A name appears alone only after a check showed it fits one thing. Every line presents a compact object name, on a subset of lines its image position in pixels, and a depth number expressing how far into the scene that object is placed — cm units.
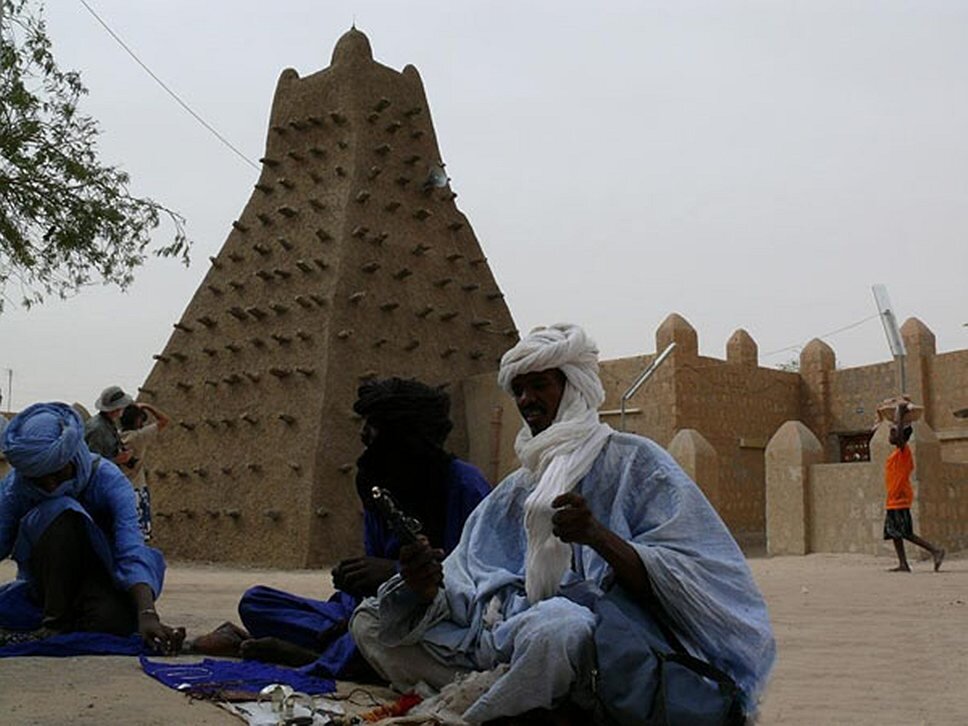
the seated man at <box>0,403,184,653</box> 488
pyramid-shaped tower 1367
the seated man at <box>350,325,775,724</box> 301
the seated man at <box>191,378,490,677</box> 430
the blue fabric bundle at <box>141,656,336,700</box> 385
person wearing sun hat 722
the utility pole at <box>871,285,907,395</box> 1844
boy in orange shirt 1141
